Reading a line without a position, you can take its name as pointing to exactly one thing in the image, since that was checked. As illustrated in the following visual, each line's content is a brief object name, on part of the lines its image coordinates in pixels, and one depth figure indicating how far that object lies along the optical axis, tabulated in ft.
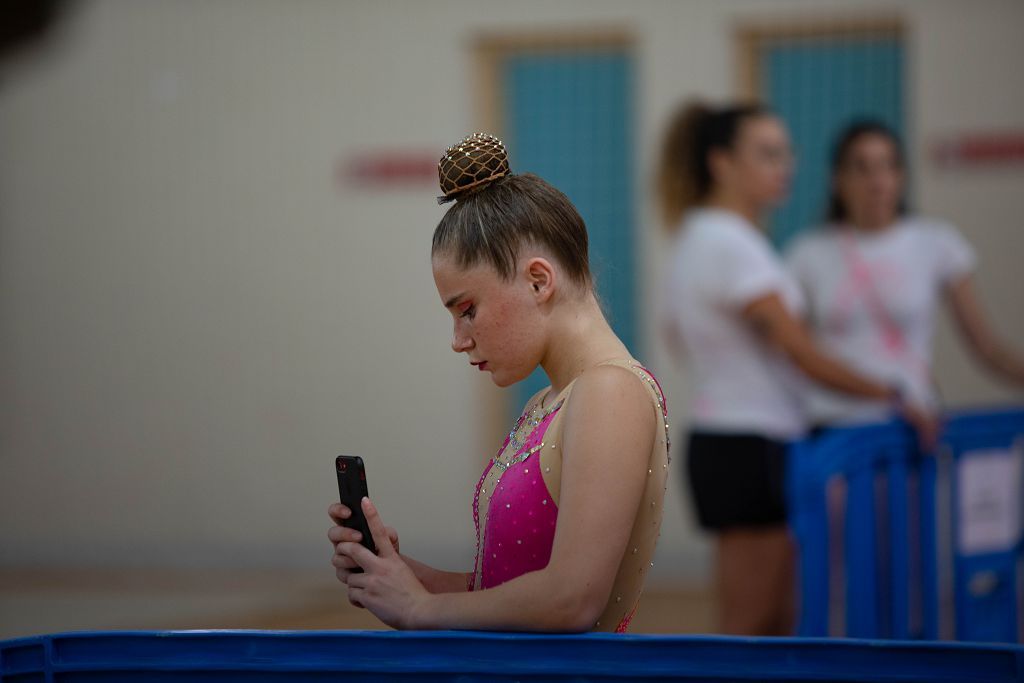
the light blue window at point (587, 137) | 52.19
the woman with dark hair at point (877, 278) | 30.73
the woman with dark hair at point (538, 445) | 11.70
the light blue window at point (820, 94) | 48.91
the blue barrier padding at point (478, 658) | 10.45
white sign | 28.35
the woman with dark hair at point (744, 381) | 27.73
